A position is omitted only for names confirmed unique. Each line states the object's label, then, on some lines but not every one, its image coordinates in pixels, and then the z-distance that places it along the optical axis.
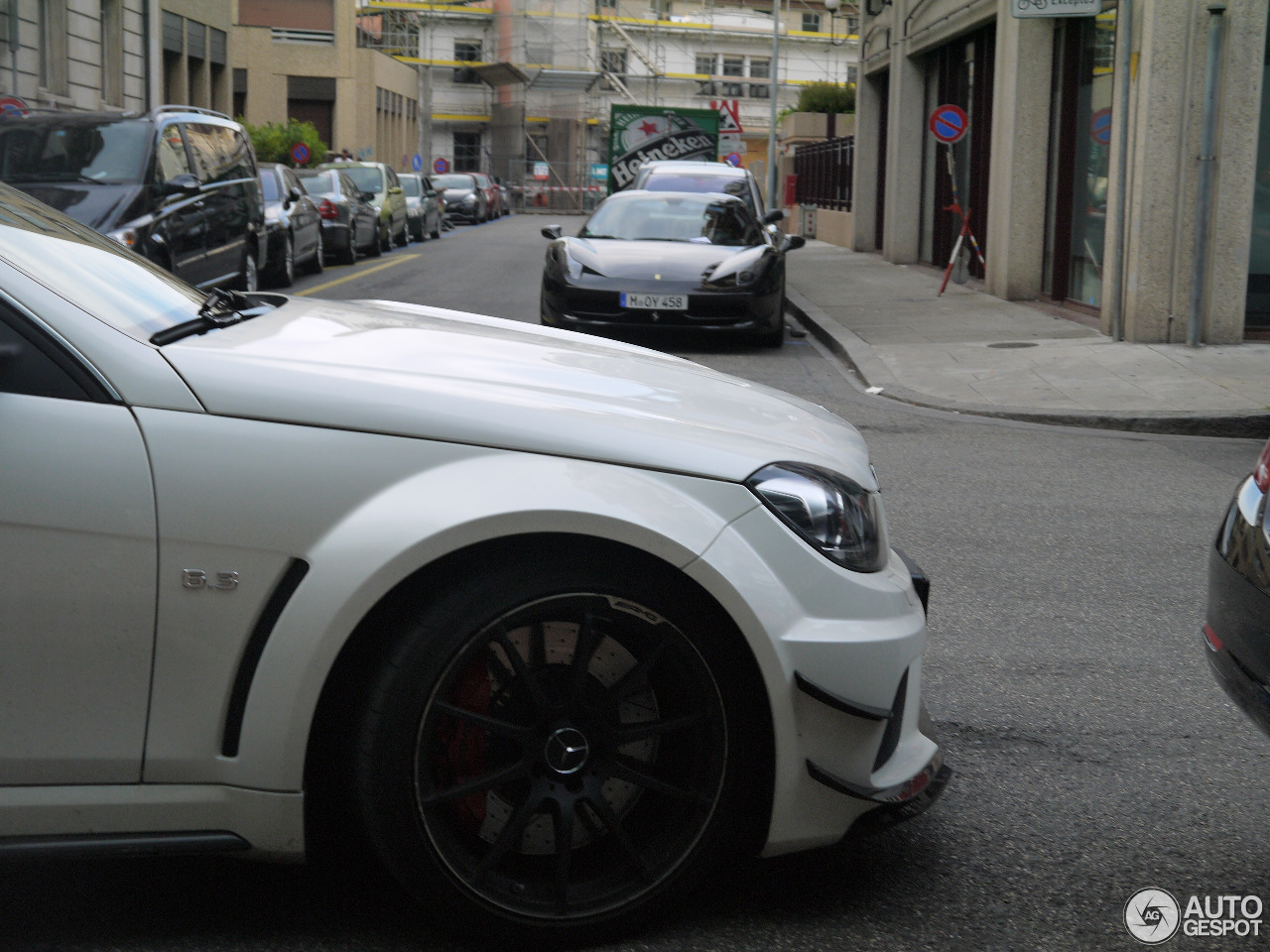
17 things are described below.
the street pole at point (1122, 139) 12.52
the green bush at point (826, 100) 44.78
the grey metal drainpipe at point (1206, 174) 11.92
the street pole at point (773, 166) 44.53
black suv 11.98
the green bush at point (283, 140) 40.91
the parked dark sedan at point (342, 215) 22.16
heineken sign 35.00
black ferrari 12.18
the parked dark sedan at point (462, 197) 47.09
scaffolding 70.88
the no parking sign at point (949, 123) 17.84
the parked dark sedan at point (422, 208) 31.11
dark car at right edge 2.86
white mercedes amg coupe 2.41
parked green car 26.64
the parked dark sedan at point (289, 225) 17.69
